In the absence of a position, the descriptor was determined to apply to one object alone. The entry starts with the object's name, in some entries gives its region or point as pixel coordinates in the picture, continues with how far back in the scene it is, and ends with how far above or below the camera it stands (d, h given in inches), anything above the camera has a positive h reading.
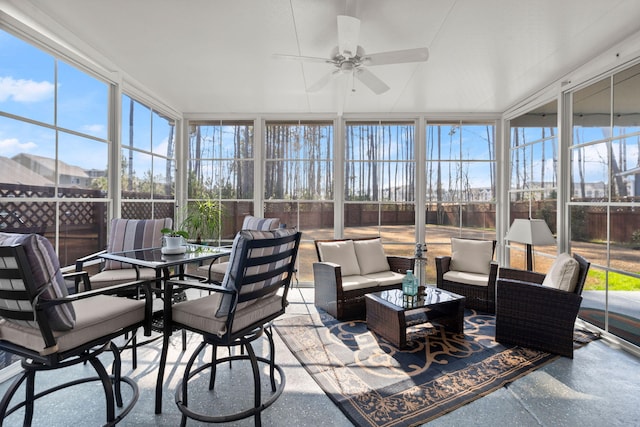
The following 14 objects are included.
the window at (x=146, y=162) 149.0 +27.0
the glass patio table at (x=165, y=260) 75.0 -14.2
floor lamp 136.6 -8.6
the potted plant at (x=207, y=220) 186.4 -4.1
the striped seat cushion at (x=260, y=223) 139.3 -4.7
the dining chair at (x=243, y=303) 66.8 -22.0
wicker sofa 138.6 -29.3
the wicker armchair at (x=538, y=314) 103.5 -34.6
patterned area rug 79.9 -48.8
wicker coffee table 111.3 -38.1
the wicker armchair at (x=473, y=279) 147.8 -31.5
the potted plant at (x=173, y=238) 104.3 -8.5
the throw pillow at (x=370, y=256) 158.5 -21.9
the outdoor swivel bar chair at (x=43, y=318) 55.5 -22.1
